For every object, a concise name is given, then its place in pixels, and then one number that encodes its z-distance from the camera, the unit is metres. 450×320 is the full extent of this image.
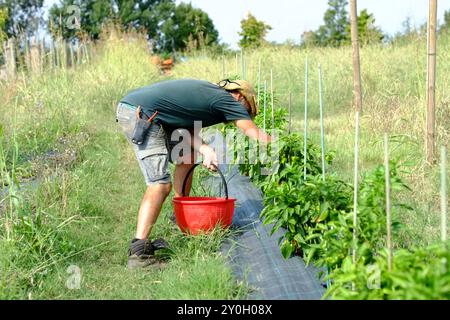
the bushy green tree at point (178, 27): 41.59
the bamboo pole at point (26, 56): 8.83
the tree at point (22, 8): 45.78
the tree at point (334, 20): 44.03
